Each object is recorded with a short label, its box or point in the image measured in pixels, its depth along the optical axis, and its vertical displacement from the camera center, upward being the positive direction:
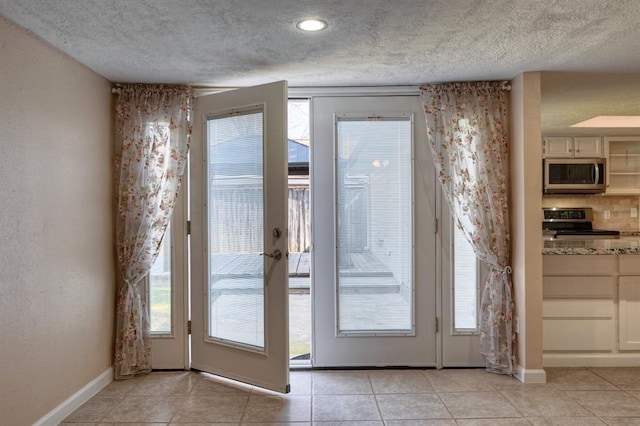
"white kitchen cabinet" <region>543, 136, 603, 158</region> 5.78 +0.81
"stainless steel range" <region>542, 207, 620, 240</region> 5.94 -0.17
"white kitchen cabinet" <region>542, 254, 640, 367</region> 3.58 -0.76
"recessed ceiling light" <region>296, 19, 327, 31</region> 2.31 +0.97
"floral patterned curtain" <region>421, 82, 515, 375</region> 3.36 +0.26
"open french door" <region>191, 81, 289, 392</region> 3.04 -0.15
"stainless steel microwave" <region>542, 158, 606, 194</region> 5.69 +0.48
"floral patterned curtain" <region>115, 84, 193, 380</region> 3.34 +0.21
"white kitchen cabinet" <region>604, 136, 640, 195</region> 5.95 +0.60
